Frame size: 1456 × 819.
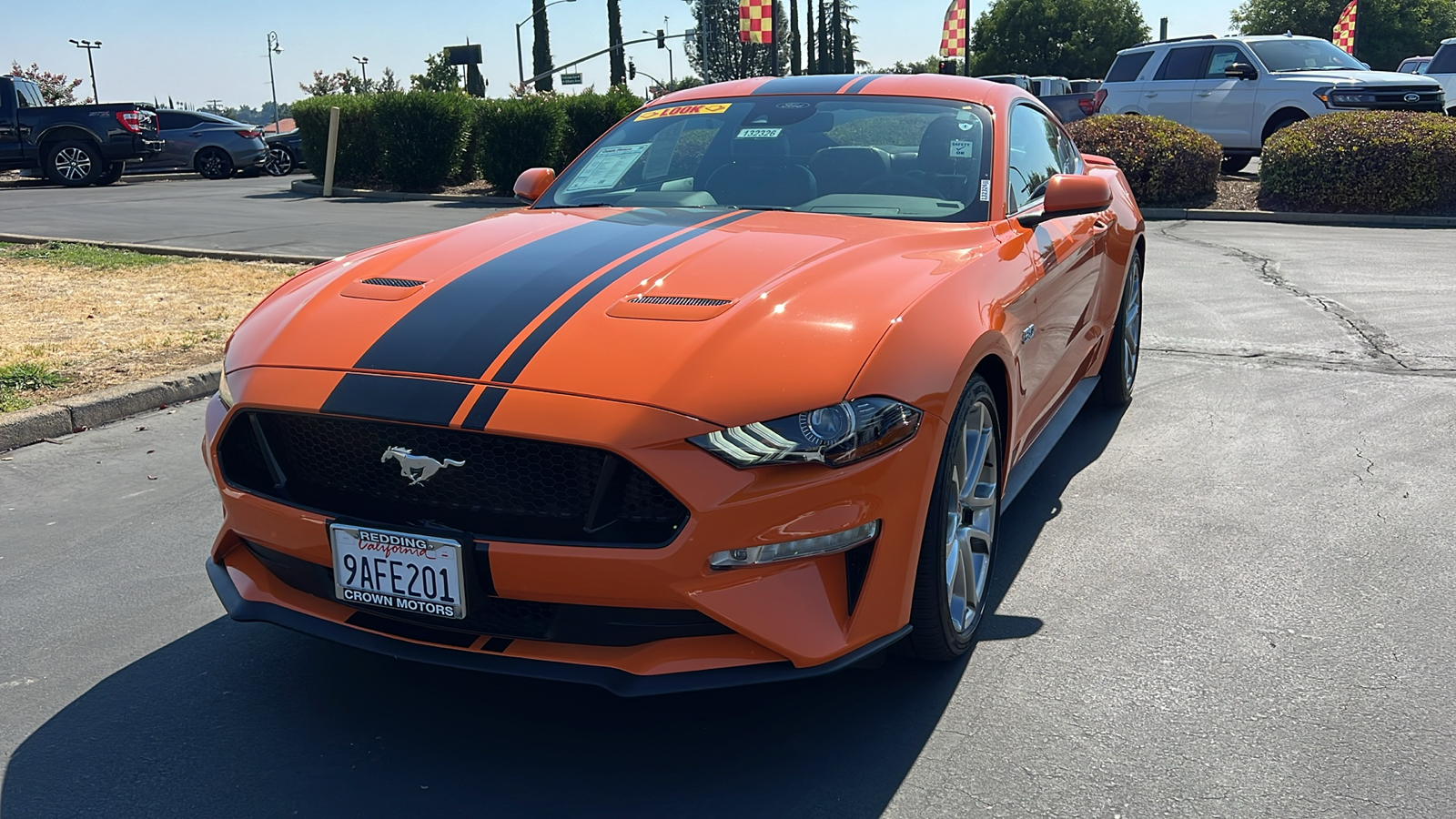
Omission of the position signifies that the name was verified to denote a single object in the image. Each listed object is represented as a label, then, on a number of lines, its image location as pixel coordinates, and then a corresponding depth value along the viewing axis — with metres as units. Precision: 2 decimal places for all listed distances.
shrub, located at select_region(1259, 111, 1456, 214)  13.93
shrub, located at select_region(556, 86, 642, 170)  19.47
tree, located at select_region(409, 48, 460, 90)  43.43
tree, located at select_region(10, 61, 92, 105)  52.22
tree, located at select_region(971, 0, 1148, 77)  73.94
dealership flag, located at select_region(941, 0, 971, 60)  29.72
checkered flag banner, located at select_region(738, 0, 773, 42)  24.11
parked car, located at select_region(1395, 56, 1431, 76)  31.27
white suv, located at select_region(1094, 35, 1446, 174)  16.17
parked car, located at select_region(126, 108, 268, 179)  23.55
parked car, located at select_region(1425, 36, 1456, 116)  21.75
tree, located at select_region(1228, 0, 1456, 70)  64.81
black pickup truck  21.11
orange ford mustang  2.40
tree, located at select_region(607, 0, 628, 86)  58.72
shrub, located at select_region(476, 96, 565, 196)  18.86
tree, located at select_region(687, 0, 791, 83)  95.88
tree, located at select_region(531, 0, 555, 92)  58.62
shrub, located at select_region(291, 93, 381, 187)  20.31
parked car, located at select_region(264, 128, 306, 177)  24.11
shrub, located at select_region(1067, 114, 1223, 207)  14.94
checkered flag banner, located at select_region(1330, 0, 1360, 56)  31.30
